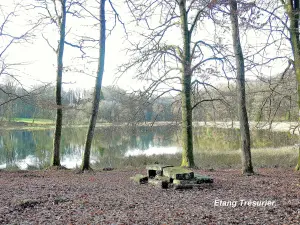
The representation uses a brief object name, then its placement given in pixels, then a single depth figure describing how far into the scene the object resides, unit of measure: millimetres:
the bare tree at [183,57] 13242
